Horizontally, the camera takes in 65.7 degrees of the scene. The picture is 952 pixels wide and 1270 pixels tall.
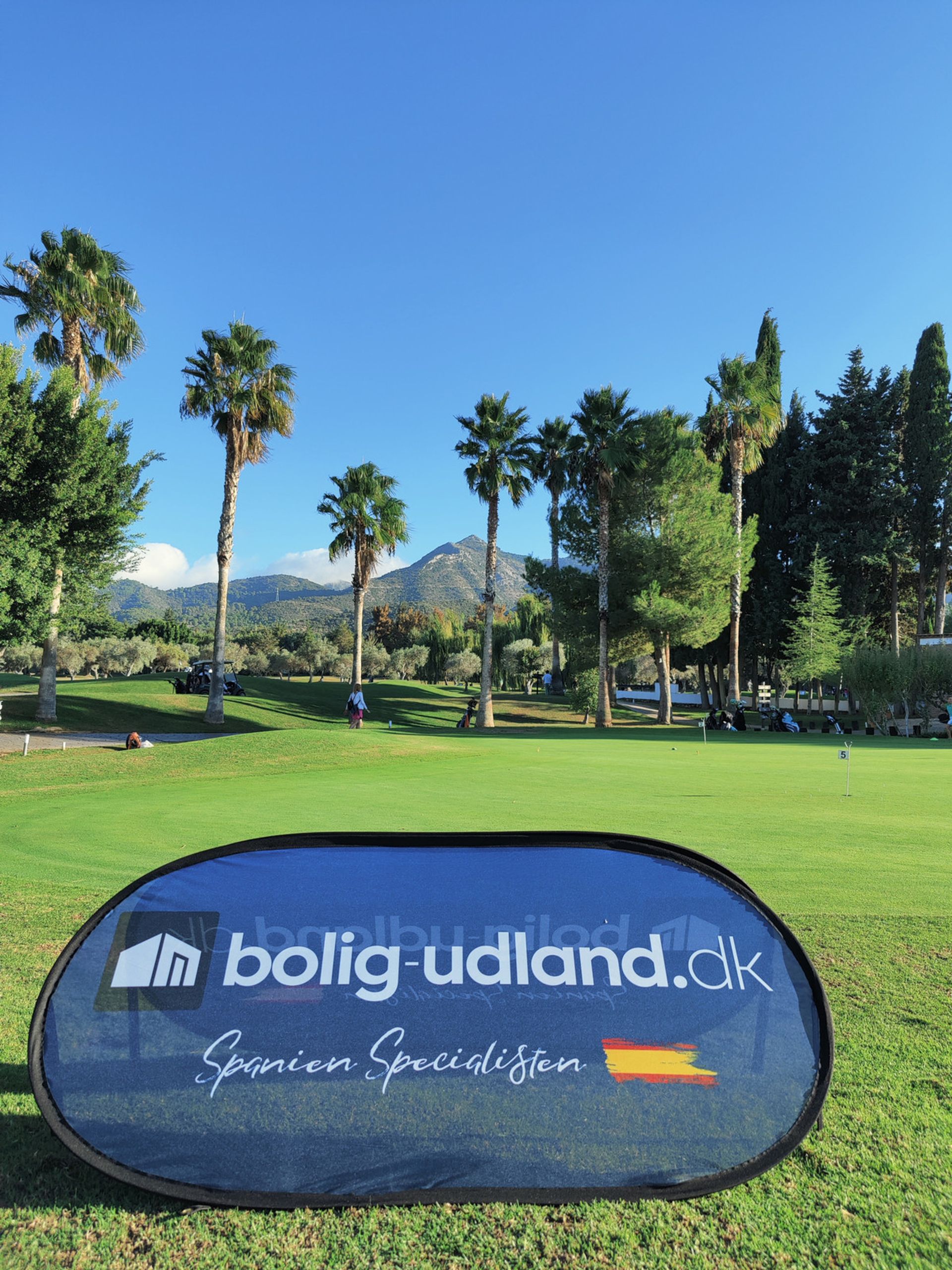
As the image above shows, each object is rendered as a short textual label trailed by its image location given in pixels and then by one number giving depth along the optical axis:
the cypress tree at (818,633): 47.81
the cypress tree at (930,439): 49.97
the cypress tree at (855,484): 49.94
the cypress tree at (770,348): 51.16
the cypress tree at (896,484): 49.72
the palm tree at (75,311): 24.06
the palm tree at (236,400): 27.38
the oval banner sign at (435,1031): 2.46
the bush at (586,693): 39.19
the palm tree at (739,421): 39.22
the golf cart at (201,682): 40.62
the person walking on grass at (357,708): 28.34
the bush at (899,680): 37.81
